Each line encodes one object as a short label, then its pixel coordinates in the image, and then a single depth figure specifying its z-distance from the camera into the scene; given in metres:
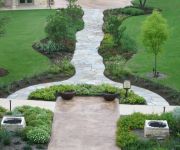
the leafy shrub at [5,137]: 28.78
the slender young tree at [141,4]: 63.26
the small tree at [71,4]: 54.73
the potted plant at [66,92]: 34.88
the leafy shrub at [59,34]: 45.16
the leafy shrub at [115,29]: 46.81
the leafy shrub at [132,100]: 34.88
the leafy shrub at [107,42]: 46.53
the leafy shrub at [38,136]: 29.16
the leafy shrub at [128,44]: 45.59
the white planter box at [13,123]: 30.06
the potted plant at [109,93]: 34.72
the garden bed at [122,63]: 36.56
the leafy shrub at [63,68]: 40.19
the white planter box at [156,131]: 29.77
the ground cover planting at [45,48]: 38.93
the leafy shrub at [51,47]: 45.50
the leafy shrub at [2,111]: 32.37
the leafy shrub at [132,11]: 60.09
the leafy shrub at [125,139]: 28.83
